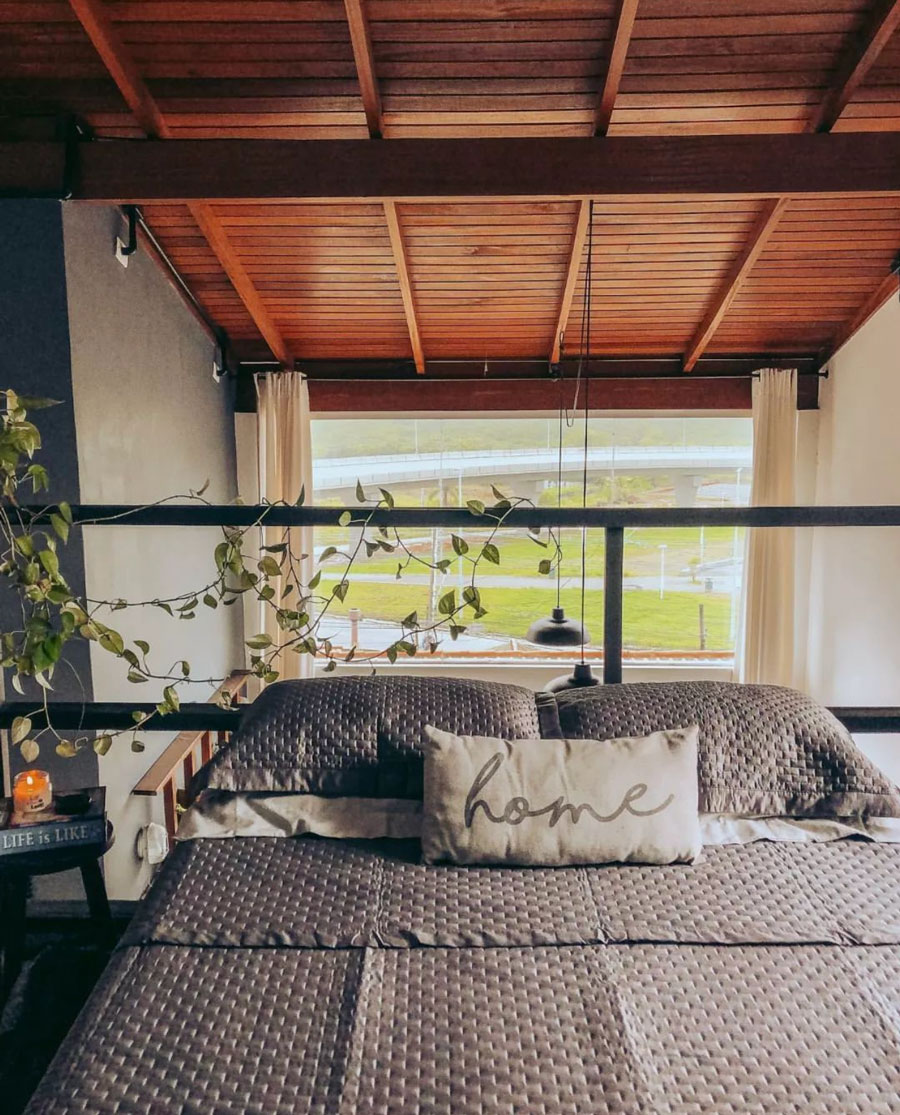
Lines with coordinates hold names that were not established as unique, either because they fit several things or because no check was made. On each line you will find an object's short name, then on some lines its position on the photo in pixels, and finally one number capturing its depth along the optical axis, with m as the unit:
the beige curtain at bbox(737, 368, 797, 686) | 4.94
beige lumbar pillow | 1.25
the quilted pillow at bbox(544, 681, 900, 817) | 1.35
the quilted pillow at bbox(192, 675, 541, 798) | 1.38
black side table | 1.54
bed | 0.81
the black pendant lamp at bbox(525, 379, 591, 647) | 2.70
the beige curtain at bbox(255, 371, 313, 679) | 4.98
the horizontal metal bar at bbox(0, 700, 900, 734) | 1.62
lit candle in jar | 1.59
